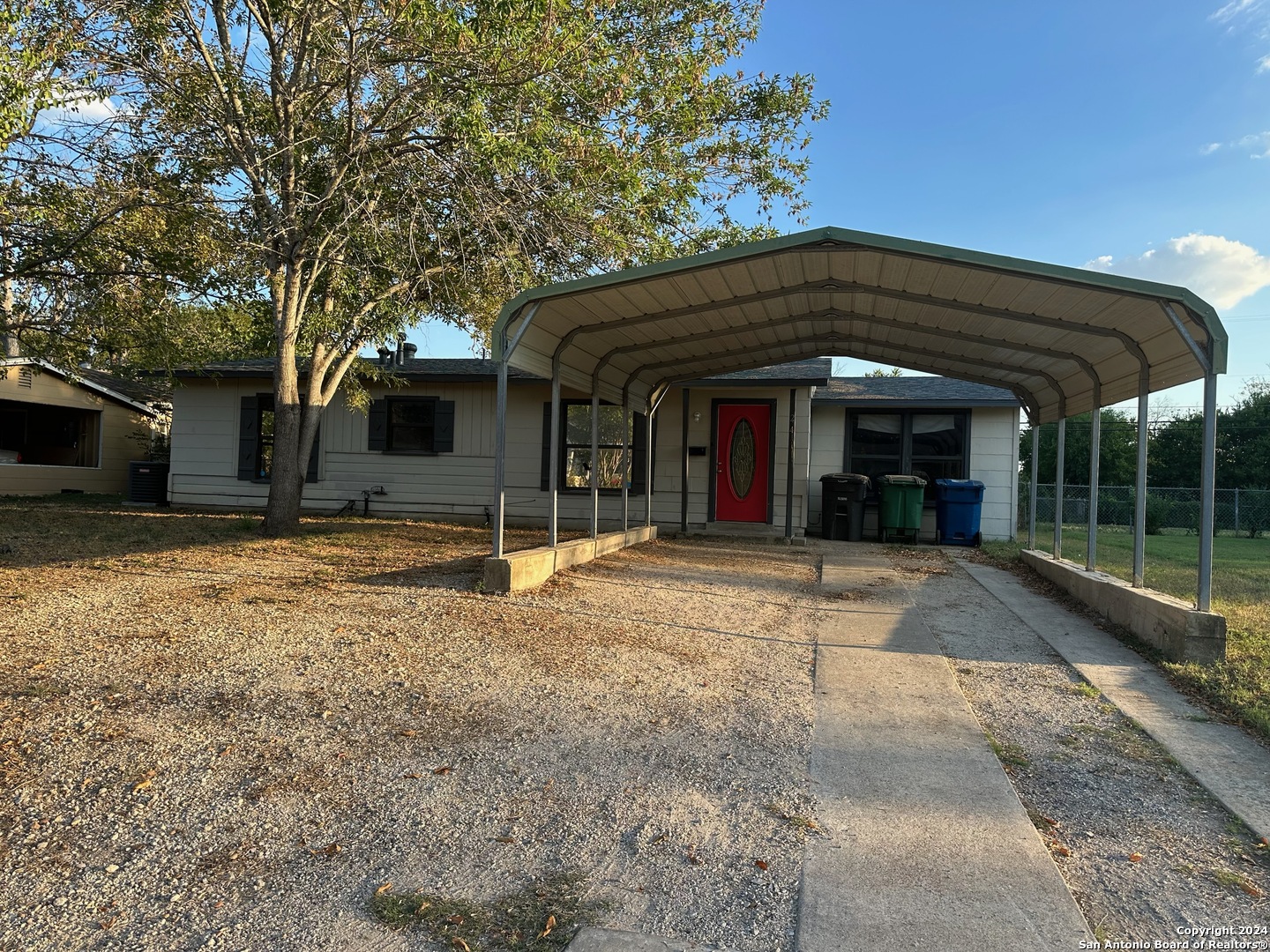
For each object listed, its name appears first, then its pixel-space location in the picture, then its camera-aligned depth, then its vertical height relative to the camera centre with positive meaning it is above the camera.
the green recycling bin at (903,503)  12.98 -0.27
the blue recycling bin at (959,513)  13.08 -0.40
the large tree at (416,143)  7.68 +3.62
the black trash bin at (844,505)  13.20 -0.34
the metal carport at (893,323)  5.77 +1.60
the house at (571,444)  13.13 +0.57
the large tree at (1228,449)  28.58 +1.85
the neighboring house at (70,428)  16.67 +0.76
